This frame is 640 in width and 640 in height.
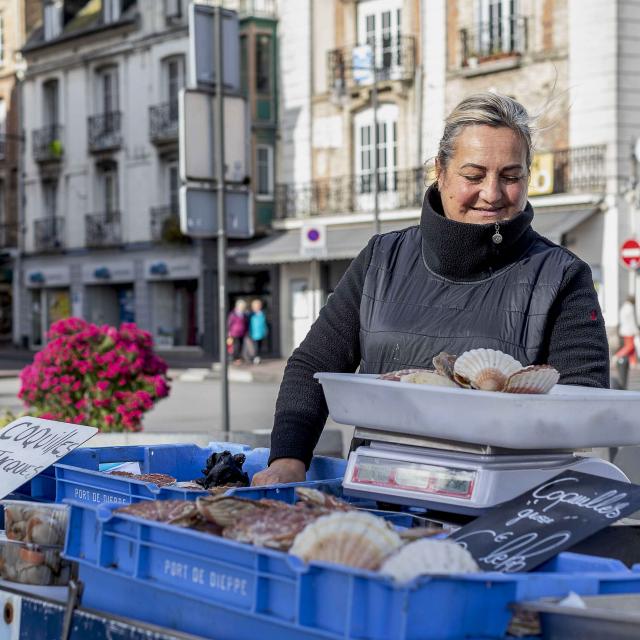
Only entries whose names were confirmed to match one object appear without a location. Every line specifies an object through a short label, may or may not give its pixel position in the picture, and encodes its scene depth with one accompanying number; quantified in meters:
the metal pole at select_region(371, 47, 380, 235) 26.61
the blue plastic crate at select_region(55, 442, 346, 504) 2.76
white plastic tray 2.30
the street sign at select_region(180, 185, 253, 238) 9.72
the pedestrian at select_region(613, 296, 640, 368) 25.25
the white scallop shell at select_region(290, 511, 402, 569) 1.87
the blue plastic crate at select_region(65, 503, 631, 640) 1.79
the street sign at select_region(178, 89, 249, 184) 9.80
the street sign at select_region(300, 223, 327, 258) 20.06
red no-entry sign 25.38
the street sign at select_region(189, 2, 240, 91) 9.98
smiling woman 3.04
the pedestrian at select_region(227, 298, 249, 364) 30.80
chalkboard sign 2.14
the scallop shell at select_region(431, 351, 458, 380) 2.59
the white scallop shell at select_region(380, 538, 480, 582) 1.78
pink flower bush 10.81
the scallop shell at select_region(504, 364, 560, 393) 2.39
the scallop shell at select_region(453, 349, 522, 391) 2.42
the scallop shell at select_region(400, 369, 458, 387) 2.54
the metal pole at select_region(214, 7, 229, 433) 9.81
